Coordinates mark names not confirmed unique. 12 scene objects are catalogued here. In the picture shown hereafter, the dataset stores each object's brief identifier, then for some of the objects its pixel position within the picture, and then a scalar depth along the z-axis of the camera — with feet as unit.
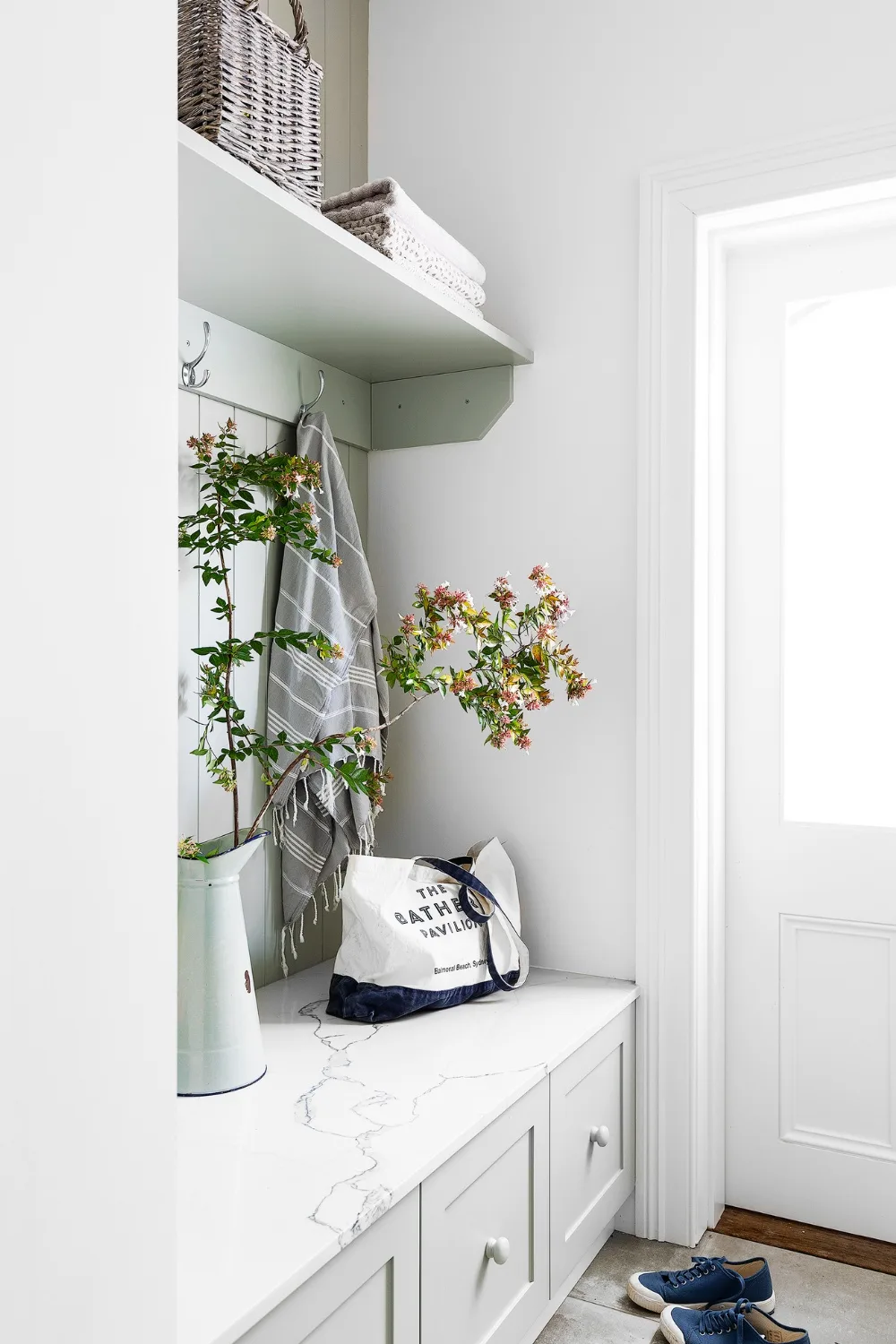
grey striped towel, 5.96
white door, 6.18
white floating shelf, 4.16
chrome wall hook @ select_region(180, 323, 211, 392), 5.35
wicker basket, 4.06
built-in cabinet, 3.48
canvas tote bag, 5.41
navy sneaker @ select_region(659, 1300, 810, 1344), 5.02
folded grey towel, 5.08
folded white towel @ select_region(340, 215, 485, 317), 5.10
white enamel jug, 4.52
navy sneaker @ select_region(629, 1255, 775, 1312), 5.37
